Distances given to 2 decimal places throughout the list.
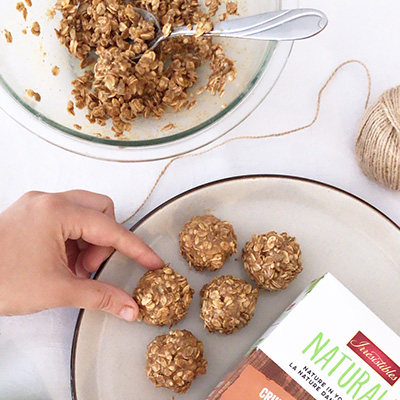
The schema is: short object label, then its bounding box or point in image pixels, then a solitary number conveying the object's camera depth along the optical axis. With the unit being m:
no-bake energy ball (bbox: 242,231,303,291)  0.55
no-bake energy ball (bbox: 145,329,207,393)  0.54
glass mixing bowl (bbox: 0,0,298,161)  0.54
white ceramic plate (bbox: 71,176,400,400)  0.57
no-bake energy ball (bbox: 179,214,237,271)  0.55
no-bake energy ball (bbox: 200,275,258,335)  0.54
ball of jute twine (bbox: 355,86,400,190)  0.56
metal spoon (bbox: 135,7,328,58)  0.53
